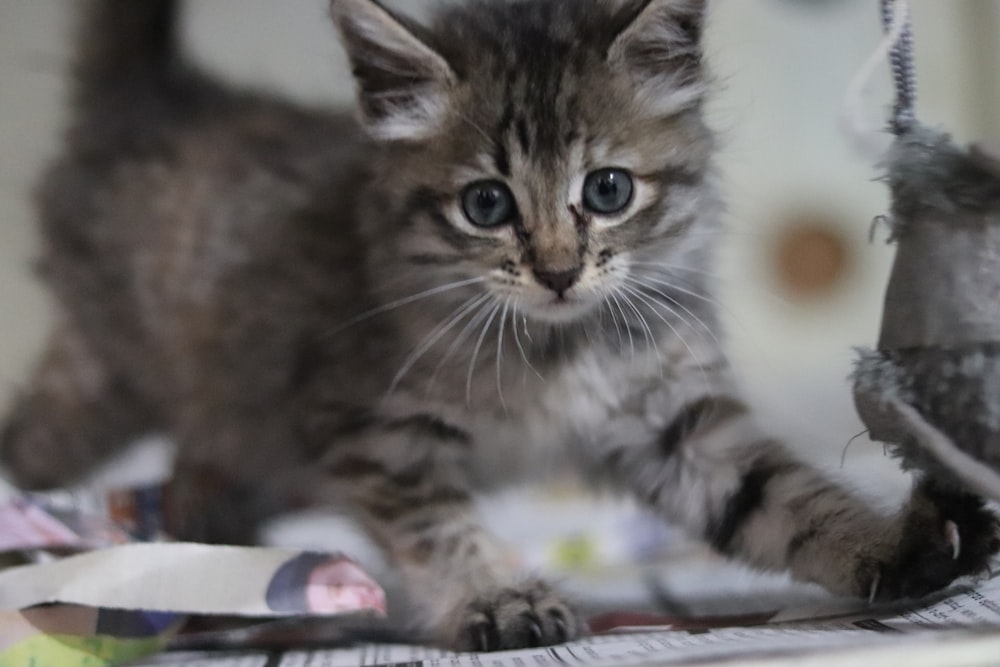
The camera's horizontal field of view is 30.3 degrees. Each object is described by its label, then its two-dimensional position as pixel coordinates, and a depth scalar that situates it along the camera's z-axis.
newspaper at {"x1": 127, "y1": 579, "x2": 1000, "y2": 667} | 0.31
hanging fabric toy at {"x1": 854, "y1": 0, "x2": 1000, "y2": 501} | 0.33
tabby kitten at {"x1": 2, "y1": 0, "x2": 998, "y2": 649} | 0.37
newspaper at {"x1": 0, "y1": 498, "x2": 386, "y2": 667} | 0.36
